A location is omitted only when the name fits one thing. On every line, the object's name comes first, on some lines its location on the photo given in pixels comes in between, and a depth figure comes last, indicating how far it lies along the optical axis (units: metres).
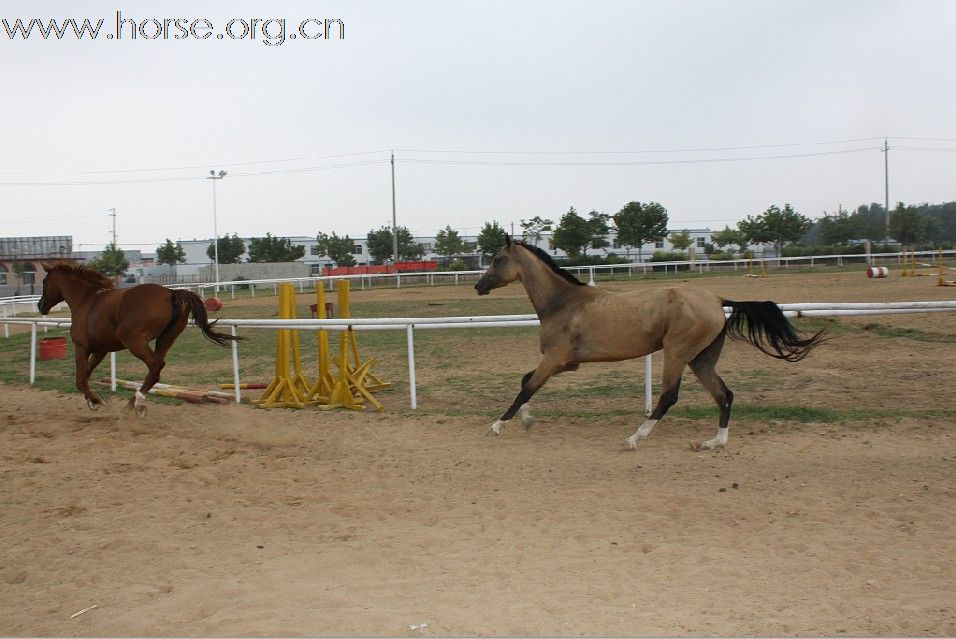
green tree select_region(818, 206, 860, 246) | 58.72
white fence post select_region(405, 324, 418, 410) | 9.27
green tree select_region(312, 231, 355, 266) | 65.75
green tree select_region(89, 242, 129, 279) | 52.28
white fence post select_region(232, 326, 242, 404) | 10.17
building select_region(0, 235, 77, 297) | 55.78
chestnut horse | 9.28
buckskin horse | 7.15
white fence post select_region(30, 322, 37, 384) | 13.17
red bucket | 16.16
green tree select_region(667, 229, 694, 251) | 59.94
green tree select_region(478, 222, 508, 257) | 48.88
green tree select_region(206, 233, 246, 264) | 69.69
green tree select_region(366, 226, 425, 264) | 65.81
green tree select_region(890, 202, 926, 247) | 53.50
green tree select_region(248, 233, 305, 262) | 66.31
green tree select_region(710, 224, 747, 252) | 58.83
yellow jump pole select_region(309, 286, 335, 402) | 9.97
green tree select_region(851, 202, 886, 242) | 61.80
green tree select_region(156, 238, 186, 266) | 67.19
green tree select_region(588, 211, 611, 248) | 50.56
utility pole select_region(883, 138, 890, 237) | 61.78
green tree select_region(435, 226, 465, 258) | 63.62
